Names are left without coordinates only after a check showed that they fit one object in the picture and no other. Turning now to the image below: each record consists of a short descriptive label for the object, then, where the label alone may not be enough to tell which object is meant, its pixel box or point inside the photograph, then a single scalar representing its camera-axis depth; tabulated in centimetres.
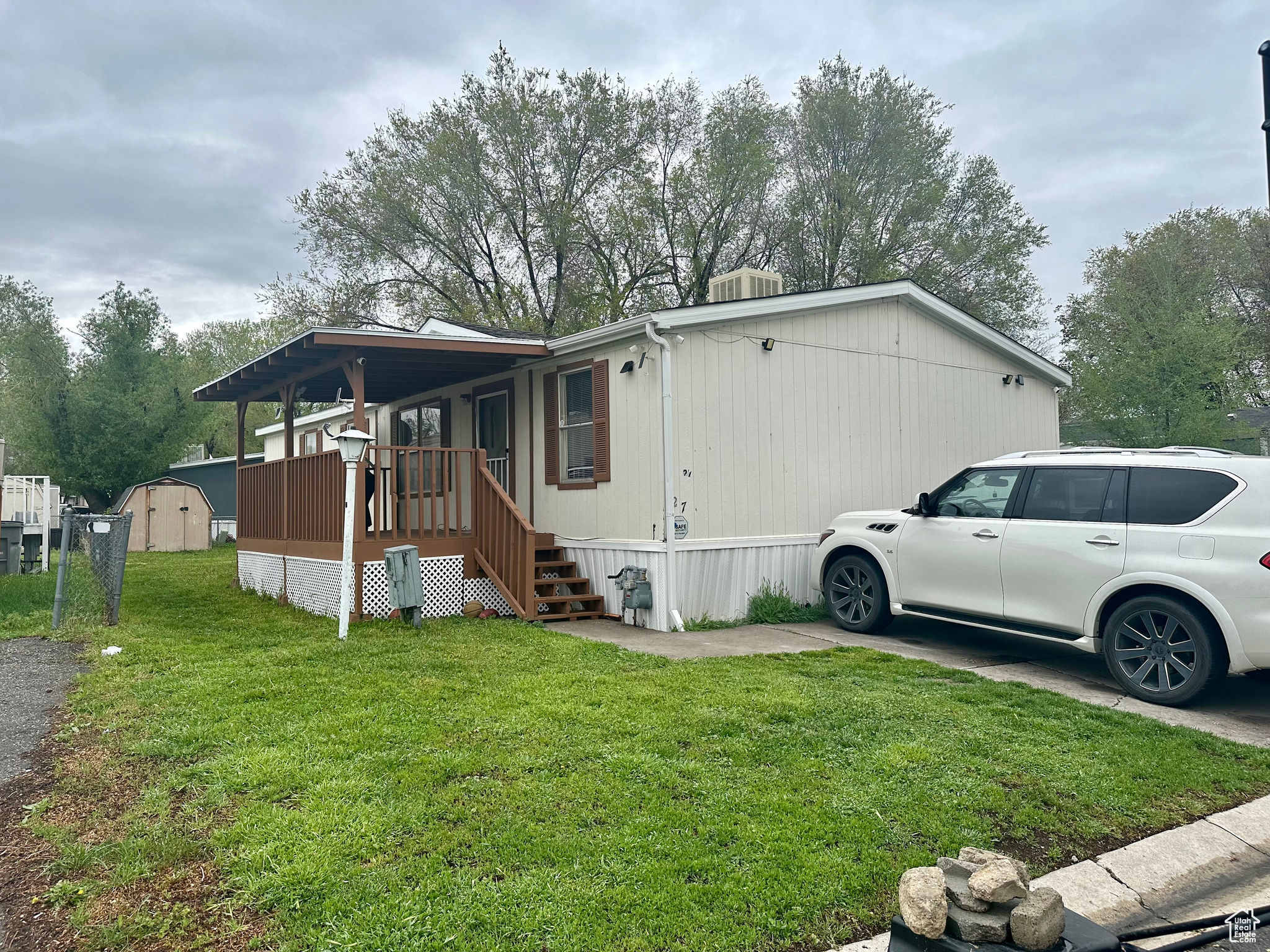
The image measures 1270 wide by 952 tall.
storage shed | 2058
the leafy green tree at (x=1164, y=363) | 1688
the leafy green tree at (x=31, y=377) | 2281
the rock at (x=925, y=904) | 190
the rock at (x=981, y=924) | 187
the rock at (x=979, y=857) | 199
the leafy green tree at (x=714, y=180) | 2303
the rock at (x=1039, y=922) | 181
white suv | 497
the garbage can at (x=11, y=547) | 1280
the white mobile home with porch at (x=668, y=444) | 834
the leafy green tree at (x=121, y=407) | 2298
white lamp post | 718
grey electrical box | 761
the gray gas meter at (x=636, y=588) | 819
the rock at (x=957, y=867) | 205
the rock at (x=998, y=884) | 189
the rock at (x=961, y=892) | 193
